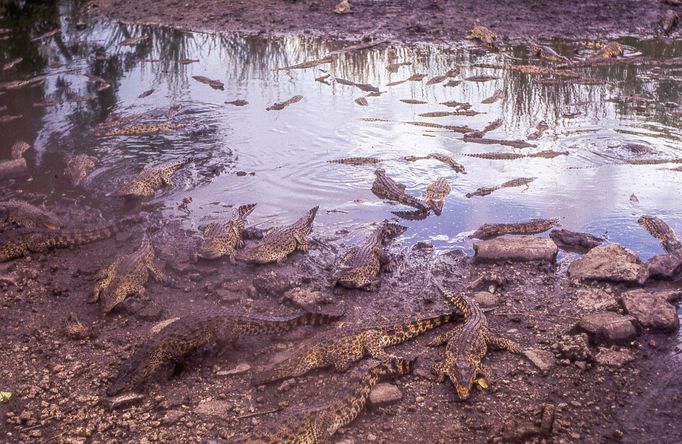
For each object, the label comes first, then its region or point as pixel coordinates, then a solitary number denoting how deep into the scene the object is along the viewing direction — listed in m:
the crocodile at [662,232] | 6.26
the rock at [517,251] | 6.14
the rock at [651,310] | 5.01
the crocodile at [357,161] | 8.42
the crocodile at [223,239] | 6.24
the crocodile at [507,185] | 7.64
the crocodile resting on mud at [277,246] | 6.23
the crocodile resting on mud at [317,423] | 4.03
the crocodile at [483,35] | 13.81
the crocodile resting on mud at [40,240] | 6.54
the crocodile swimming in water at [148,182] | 7.57
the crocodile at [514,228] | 6.66
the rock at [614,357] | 4.73
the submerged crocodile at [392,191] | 7.31
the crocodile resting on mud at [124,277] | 5.62
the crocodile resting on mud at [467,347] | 4.50
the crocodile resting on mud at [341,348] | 4.70
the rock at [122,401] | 4.44
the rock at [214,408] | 4.40
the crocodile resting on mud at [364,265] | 5.79
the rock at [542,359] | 4.74
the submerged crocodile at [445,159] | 8.22
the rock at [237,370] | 4.84
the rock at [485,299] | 5.55
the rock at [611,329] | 4.96
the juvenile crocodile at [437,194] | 7.23
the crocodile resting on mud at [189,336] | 4.64
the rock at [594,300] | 5.41
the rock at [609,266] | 5.70
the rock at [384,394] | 4.46
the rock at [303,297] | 5.63
